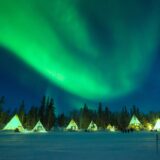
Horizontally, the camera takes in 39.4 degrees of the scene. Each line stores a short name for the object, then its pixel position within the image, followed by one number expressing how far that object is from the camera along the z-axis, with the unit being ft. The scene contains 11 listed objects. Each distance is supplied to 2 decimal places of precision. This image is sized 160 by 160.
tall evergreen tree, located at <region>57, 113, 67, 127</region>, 495.41
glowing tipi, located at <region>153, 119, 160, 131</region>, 238.68
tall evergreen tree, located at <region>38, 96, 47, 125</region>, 332.45
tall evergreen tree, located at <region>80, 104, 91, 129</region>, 426.51
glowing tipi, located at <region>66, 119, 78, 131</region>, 303.99
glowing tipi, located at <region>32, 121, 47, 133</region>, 229.86
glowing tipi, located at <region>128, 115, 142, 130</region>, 263.70
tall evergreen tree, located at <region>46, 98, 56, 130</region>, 320.07
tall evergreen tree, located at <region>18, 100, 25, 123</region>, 384.41
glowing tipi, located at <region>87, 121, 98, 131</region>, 300.32
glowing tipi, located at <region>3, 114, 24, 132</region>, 223.96
